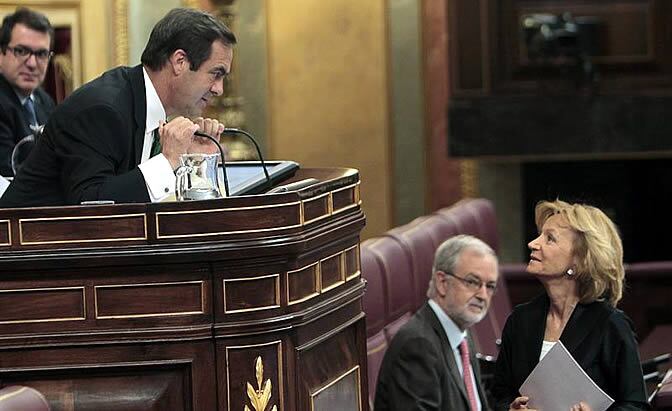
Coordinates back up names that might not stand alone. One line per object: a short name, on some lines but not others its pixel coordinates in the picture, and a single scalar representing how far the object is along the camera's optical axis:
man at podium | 6.56
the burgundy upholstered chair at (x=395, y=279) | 10.67
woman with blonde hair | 7.98
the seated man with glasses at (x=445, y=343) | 8.73
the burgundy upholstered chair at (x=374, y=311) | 10.05
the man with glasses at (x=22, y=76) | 9.49
